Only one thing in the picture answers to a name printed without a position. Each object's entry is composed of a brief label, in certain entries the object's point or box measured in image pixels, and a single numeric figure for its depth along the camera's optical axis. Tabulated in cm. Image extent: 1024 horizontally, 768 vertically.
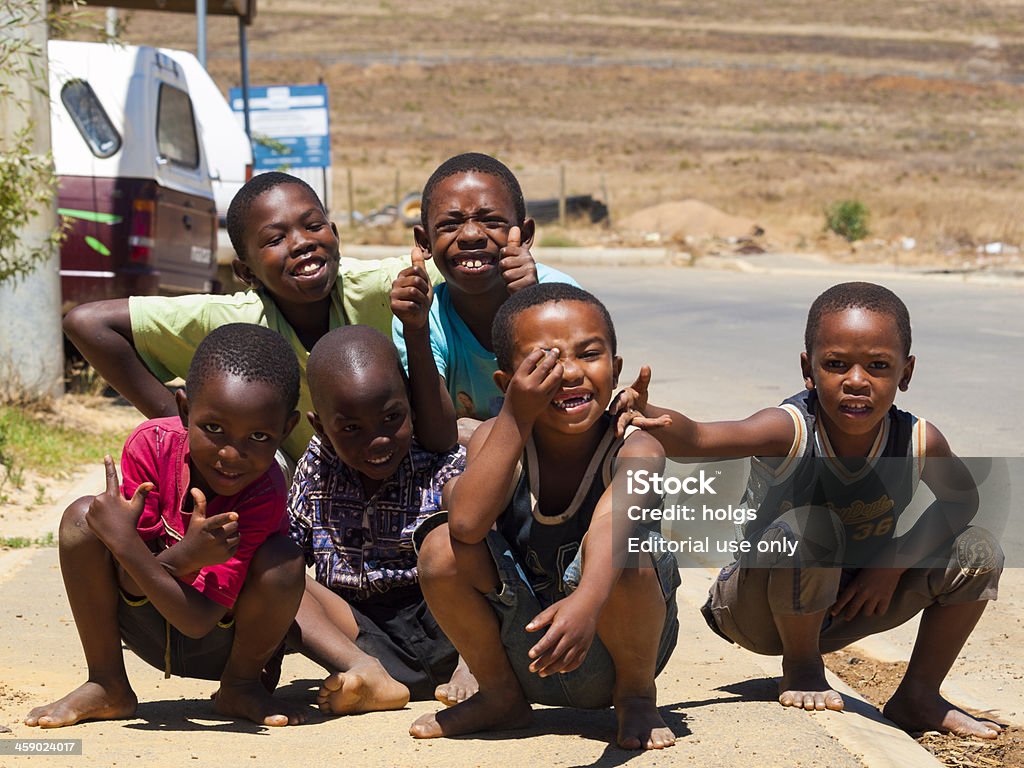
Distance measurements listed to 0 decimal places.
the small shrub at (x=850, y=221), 2969
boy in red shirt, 328
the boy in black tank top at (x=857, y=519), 360
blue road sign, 2044
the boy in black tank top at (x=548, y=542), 312
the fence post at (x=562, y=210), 3222
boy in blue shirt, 402
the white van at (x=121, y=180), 920
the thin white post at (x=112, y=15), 1532
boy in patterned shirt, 376
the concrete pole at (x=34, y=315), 812
